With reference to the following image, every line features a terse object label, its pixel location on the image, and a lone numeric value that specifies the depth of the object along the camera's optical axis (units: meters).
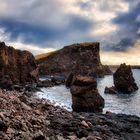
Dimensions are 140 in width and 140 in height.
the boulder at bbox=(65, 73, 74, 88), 73.27
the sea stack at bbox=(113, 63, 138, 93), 60.46
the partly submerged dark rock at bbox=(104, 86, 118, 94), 56.09
